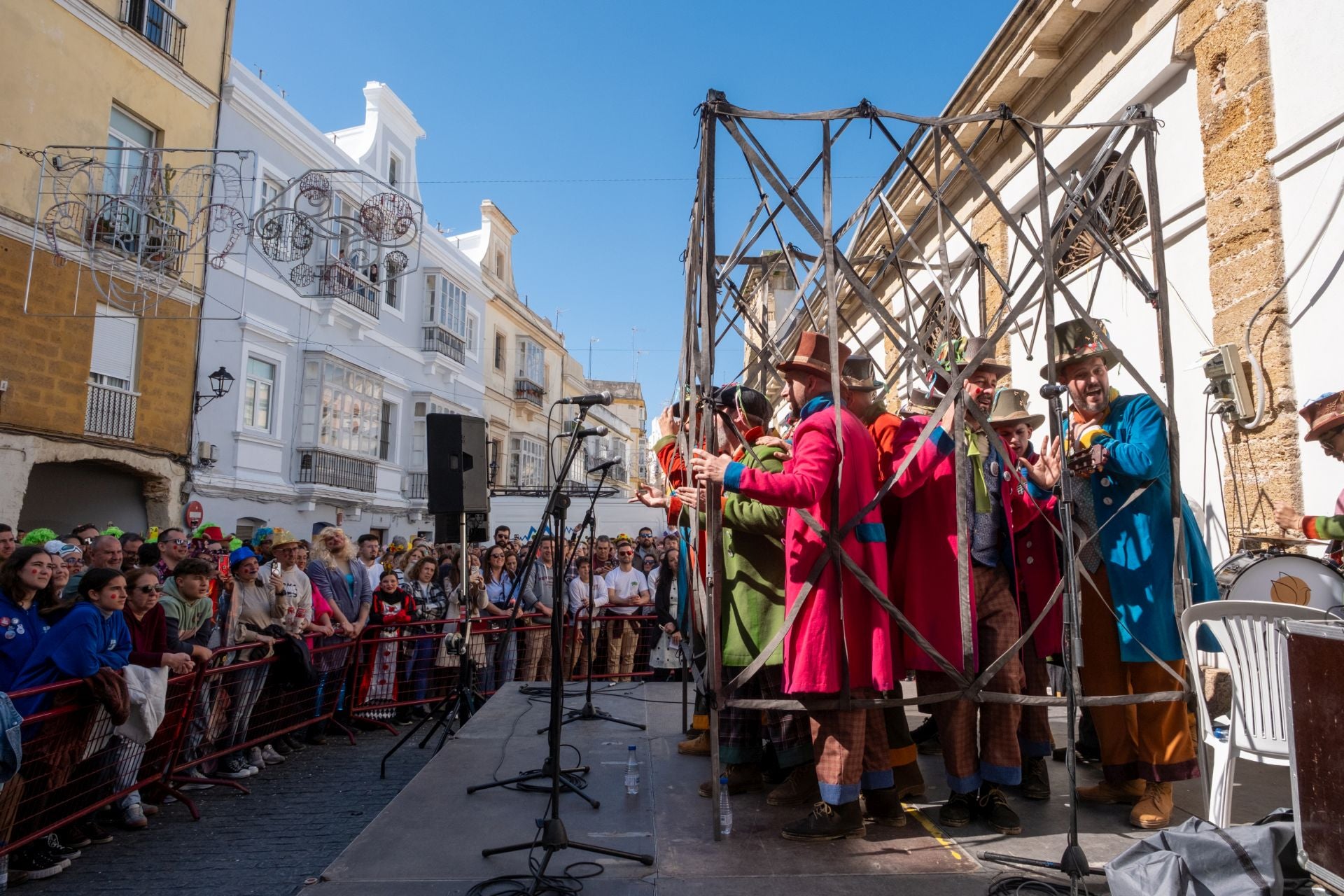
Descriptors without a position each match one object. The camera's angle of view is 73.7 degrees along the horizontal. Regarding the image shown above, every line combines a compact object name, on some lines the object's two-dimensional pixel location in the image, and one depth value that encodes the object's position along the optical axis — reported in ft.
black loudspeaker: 22.90
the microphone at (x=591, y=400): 12.93
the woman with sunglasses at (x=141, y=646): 16.55
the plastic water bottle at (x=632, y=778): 13.75
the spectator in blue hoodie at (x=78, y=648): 14.75
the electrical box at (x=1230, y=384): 18.90
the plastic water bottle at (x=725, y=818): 11.91
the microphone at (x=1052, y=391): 10.84
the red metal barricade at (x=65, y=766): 13.78
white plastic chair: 10.80
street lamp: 52.60
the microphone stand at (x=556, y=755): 10.64
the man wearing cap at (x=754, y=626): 13.15
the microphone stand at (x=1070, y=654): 9.69
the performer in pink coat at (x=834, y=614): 11.67
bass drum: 13.83
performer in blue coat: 12.71
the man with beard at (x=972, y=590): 12.58
